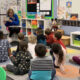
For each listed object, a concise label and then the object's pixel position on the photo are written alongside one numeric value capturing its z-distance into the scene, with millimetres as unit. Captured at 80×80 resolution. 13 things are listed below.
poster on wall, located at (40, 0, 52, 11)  6100
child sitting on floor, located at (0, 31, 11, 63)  3404
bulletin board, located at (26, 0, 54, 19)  6093
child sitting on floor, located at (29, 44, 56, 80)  2268
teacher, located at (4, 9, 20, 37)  5650
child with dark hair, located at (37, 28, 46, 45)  4531
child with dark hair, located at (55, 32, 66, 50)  3509
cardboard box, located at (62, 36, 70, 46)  5063
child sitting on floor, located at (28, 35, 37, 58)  3256
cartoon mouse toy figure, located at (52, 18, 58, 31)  5598
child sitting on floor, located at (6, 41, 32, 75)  2646
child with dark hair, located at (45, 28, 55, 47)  4522
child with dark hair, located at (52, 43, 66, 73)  2752
